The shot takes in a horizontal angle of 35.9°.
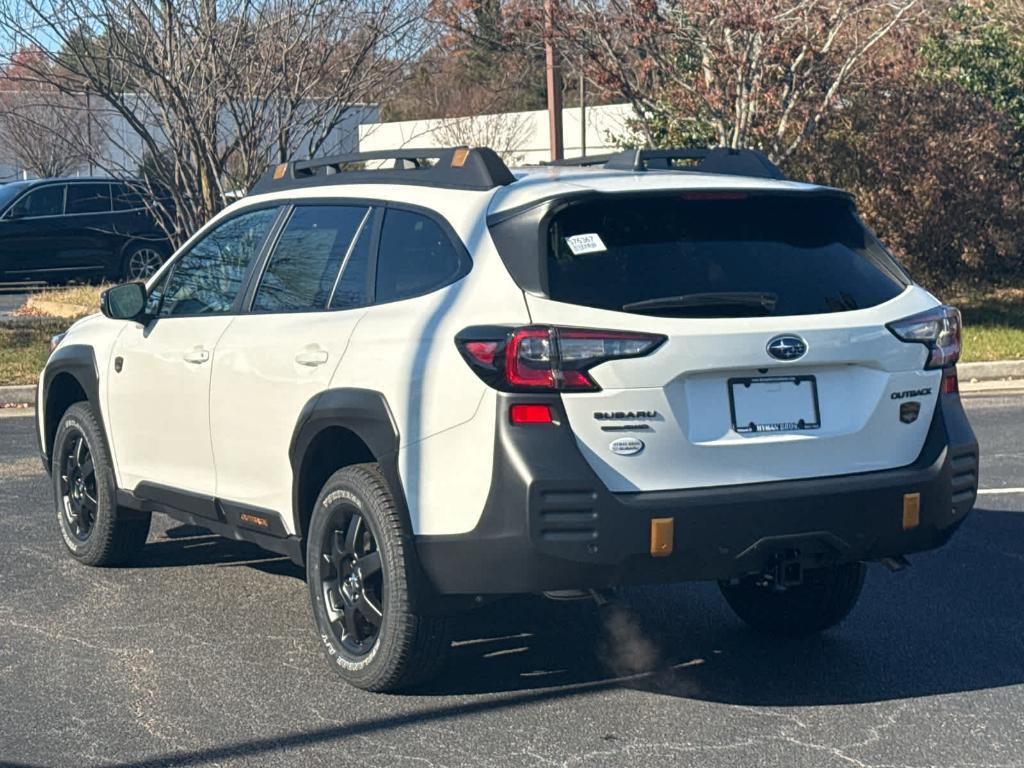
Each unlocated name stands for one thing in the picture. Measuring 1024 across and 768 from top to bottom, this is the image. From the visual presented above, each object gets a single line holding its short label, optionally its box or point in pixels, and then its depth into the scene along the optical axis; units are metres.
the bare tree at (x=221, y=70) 14.38
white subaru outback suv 4.75
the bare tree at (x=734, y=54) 15.69
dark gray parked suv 24.12
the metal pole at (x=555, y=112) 22.93
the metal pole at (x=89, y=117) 14.53
